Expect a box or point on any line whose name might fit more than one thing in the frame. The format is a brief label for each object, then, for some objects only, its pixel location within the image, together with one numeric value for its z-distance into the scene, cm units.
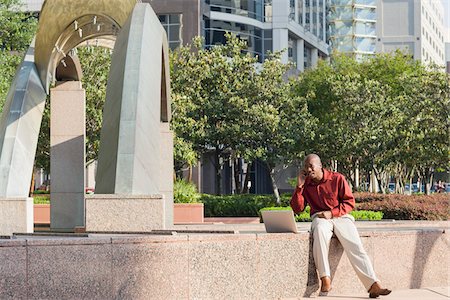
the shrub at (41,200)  3763
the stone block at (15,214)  1900
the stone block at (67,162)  2497
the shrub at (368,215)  2965
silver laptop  1298
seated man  1242
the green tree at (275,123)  4325
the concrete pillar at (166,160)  2348
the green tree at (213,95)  4316
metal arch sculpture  1722
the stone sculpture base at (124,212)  1534
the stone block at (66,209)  2481
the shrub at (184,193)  3600
